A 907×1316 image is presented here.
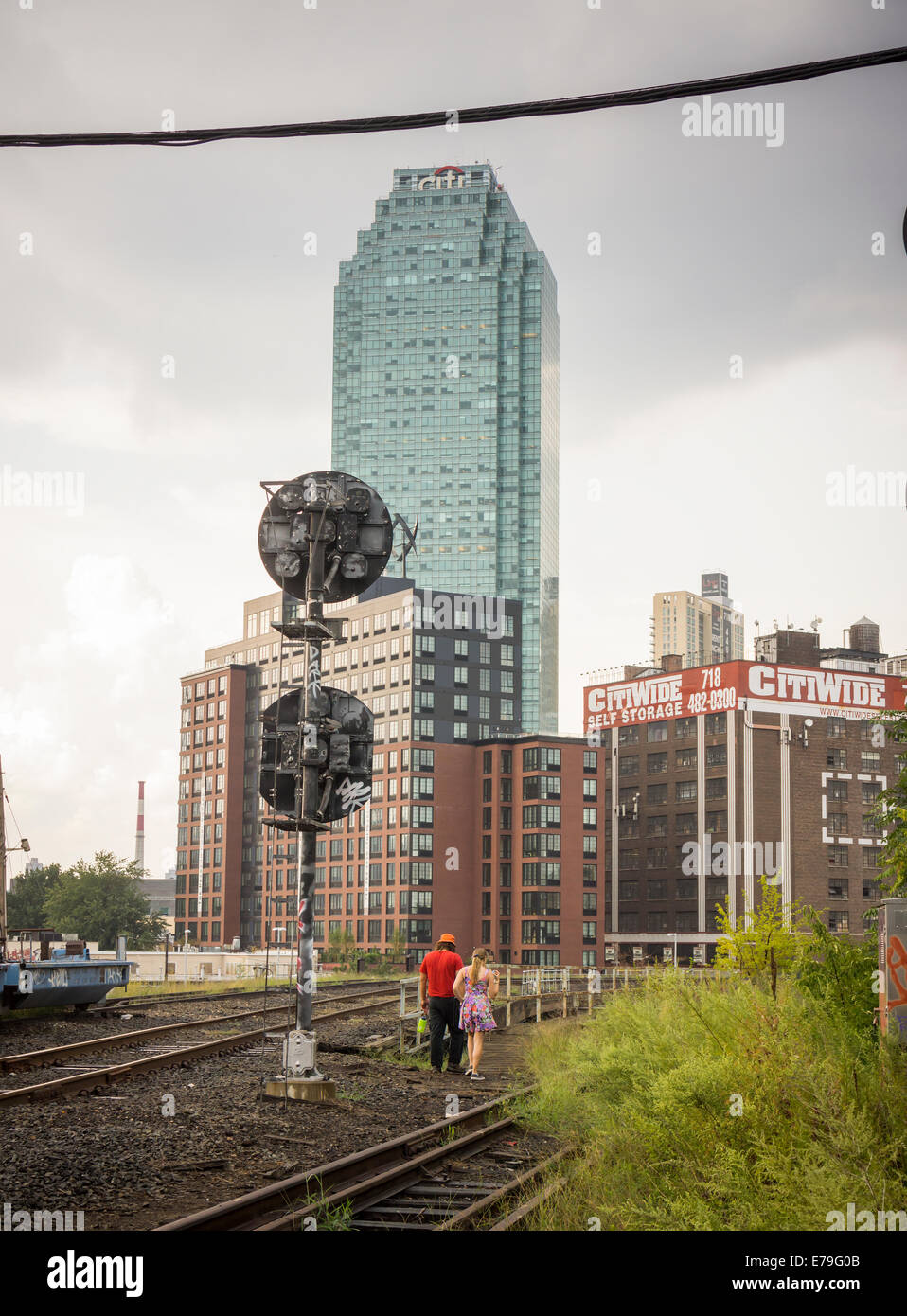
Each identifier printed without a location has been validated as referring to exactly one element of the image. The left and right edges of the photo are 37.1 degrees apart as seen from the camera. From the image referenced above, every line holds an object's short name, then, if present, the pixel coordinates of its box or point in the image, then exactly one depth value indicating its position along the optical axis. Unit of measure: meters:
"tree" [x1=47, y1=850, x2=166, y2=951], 114.38
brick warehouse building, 109.81
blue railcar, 25.14
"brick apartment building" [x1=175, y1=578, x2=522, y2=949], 122.25
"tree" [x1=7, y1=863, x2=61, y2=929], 129.50
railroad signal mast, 14.35
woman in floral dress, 18.05
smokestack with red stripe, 178.94
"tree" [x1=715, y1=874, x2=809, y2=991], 23.41
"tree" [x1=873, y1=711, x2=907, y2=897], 18.86
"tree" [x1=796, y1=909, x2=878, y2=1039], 15.40
